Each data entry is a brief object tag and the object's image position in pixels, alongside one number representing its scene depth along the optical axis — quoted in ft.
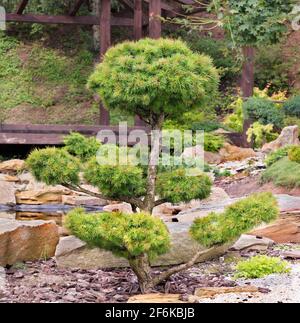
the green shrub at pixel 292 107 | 51.06
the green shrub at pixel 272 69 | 64.95
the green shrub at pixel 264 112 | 50.65
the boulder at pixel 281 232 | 24.86
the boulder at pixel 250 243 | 23.44
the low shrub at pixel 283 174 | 34.68
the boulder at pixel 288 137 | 44.37
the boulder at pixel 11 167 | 46.01
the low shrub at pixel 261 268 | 20.10
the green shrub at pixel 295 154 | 36.27
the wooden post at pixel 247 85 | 52.54
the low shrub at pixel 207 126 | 52.70
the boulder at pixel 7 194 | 39.58
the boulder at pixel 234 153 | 48.33
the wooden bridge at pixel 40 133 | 48.98
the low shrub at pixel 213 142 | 48.70
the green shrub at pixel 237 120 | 55.62
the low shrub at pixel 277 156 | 40.20
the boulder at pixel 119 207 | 34.77
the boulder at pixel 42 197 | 39.96
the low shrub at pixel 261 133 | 49.88
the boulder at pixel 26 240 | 22.09
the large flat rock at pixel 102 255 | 21.84
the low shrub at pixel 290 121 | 49.55
